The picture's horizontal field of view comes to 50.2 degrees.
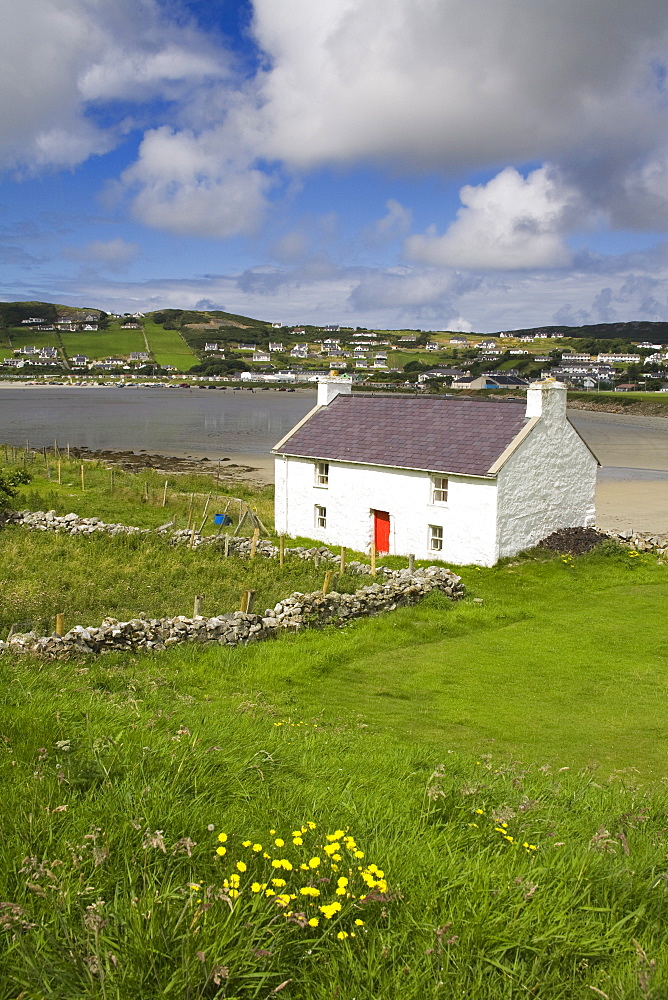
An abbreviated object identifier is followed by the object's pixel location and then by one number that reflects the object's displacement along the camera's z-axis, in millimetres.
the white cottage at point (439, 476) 24766
